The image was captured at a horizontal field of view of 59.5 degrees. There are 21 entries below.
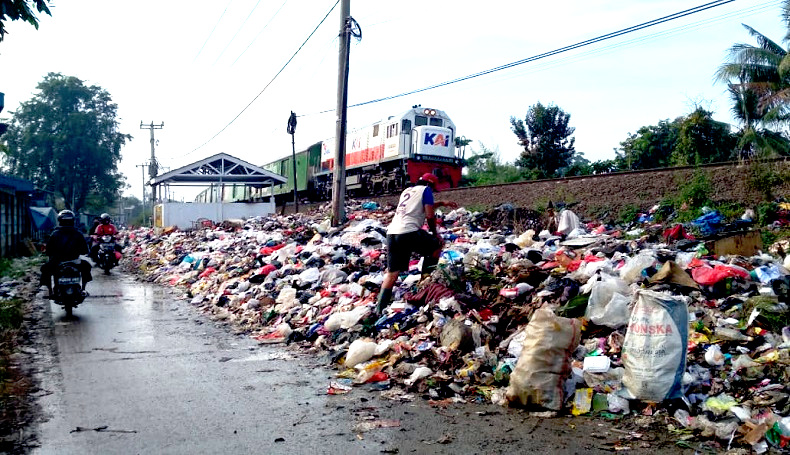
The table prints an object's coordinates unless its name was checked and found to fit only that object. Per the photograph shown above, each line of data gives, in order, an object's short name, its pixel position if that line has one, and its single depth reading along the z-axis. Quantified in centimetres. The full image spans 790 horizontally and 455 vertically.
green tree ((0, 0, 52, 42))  558
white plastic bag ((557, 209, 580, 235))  1043
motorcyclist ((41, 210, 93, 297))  895
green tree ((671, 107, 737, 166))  2500
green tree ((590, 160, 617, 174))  2745
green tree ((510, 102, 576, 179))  3388
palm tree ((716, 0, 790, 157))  2270
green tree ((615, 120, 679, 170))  3139
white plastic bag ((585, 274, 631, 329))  541
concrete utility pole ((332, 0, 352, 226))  1463
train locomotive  2350
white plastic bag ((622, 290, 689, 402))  436
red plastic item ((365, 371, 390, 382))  543
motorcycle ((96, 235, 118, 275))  1623
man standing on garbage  705
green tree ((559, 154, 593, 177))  2448
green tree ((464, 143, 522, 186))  3619
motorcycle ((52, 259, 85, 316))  891
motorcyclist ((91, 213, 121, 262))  1563
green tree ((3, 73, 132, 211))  4844
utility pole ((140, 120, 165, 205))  4644
